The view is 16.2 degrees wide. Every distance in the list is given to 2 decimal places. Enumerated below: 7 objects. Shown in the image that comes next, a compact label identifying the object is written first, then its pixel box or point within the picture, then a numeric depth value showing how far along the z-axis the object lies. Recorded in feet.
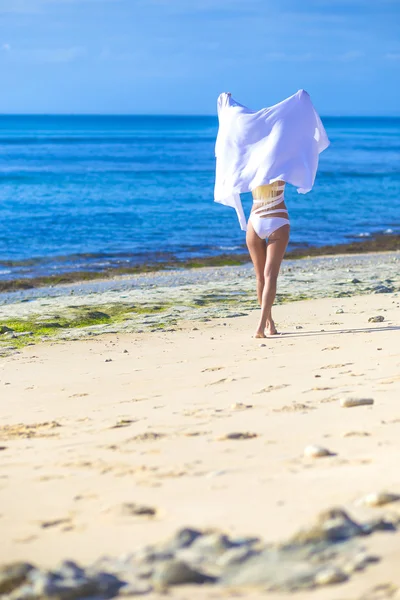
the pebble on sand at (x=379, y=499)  18.78
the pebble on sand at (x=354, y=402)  28.31
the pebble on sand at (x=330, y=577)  15.48
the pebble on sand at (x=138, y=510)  19.79
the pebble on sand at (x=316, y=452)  22.90
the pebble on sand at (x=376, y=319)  48.82
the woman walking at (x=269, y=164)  45.00
